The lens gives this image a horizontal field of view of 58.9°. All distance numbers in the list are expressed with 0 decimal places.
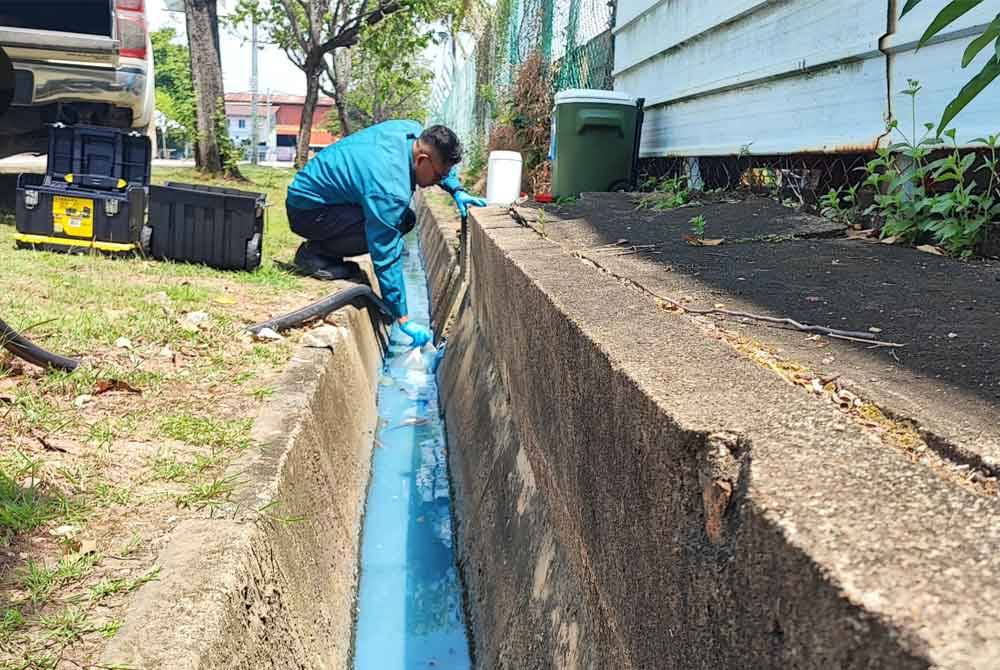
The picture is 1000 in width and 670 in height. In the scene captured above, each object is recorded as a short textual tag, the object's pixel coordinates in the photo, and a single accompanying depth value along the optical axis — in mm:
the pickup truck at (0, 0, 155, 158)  6004
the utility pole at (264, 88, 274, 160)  58838
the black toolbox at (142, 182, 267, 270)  5477
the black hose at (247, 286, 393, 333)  4172
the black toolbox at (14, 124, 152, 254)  5473
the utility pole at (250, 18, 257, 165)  28219
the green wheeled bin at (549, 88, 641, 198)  6363
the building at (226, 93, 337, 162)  69275
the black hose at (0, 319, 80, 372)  2930
